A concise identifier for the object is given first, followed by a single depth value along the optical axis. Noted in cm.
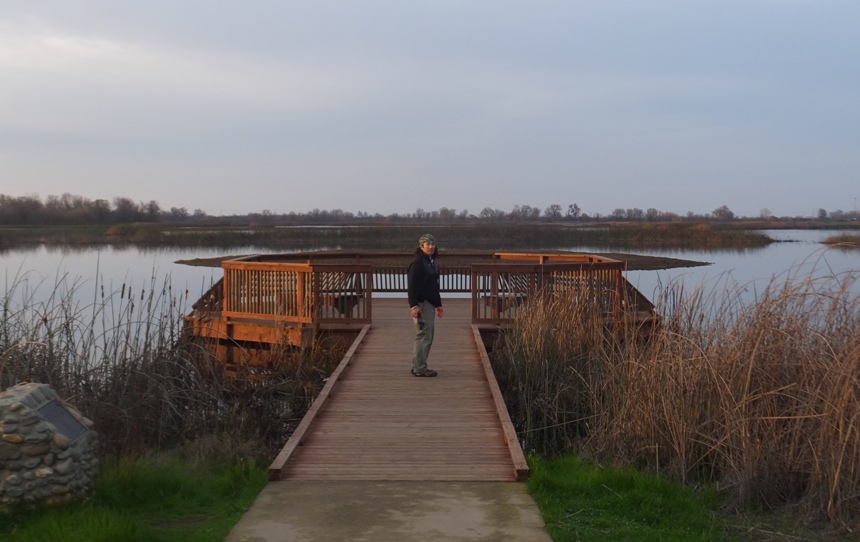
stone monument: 484
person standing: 996
